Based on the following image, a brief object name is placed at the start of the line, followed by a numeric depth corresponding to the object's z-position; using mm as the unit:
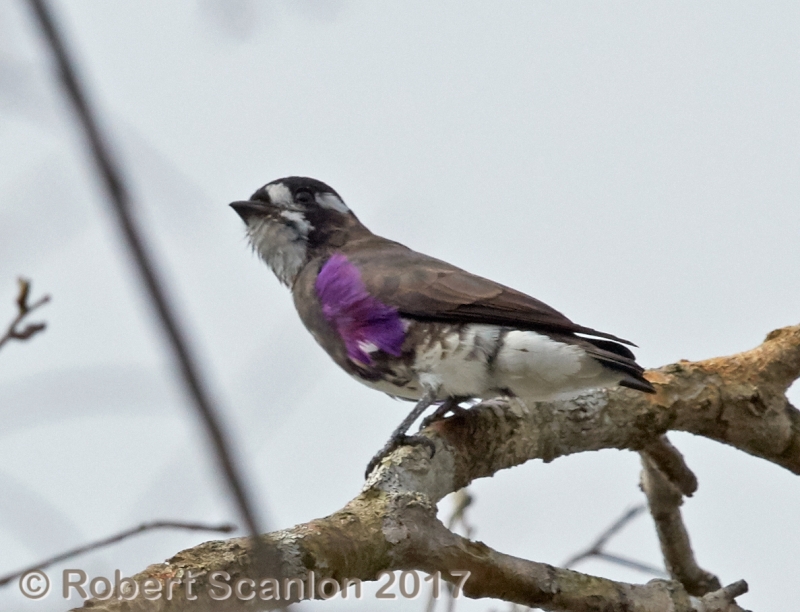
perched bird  9156
